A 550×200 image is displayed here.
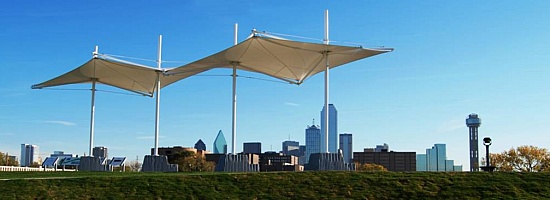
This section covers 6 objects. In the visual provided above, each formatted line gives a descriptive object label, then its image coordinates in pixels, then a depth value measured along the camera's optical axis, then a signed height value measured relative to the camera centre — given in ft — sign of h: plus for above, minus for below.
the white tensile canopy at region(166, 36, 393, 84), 126.11 +20.62
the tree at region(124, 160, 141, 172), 413.69 -8.23
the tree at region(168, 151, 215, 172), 355.66 -5.42
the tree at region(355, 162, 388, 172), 368.89 -6.92
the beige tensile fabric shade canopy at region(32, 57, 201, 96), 152.32 +19.29
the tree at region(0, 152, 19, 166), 376.50 -5.76
